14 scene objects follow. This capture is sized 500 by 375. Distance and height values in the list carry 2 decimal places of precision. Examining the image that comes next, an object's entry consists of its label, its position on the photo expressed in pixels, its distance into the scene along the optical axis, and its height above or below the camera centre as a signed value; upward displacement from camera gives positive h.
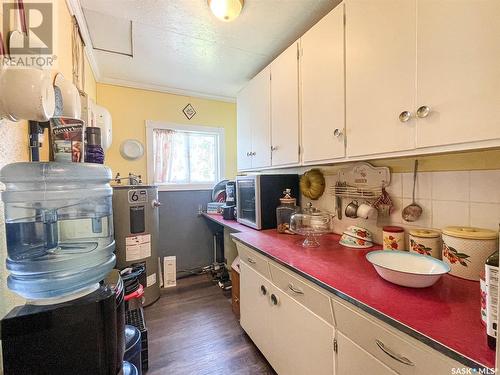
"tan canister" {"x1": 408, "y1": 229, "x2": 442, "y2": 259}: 1.05 -0.30
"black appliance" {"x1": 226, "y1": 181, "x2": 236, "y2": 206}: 2.48 -0.13
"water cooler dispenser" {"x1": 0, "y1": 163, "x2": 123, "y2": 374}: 0.56 -0.29
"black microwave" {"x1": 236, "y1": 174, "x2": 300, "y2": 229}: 1.84 -0.12
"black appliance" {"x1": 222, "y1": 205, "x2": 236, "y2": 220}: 2.42 -0.33
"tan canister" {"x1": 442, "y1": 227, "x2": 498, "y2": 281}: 0.87 -0.29
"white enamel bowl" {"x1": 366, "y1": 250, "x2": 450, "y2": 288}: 0.81 -0.36
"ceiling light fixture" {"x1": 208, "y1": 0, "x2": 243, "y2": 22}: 1.32 +1.03
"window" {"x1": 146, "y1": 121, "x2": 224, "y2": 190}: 2.78 +0.35
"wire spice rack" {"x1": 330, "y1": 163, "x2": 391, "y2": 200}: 1.34 -0.01
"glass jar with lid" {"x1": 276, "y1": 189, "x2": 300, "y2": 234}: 1.81 -0.24
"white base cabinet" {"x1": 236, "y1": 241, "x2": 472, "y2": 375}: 0.66 -0.61
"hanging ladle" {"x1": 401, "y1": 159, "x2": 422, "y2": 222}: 1.17 -0.17
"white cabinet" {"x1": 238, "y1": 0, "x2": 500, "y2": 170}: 0.73 +0.42
